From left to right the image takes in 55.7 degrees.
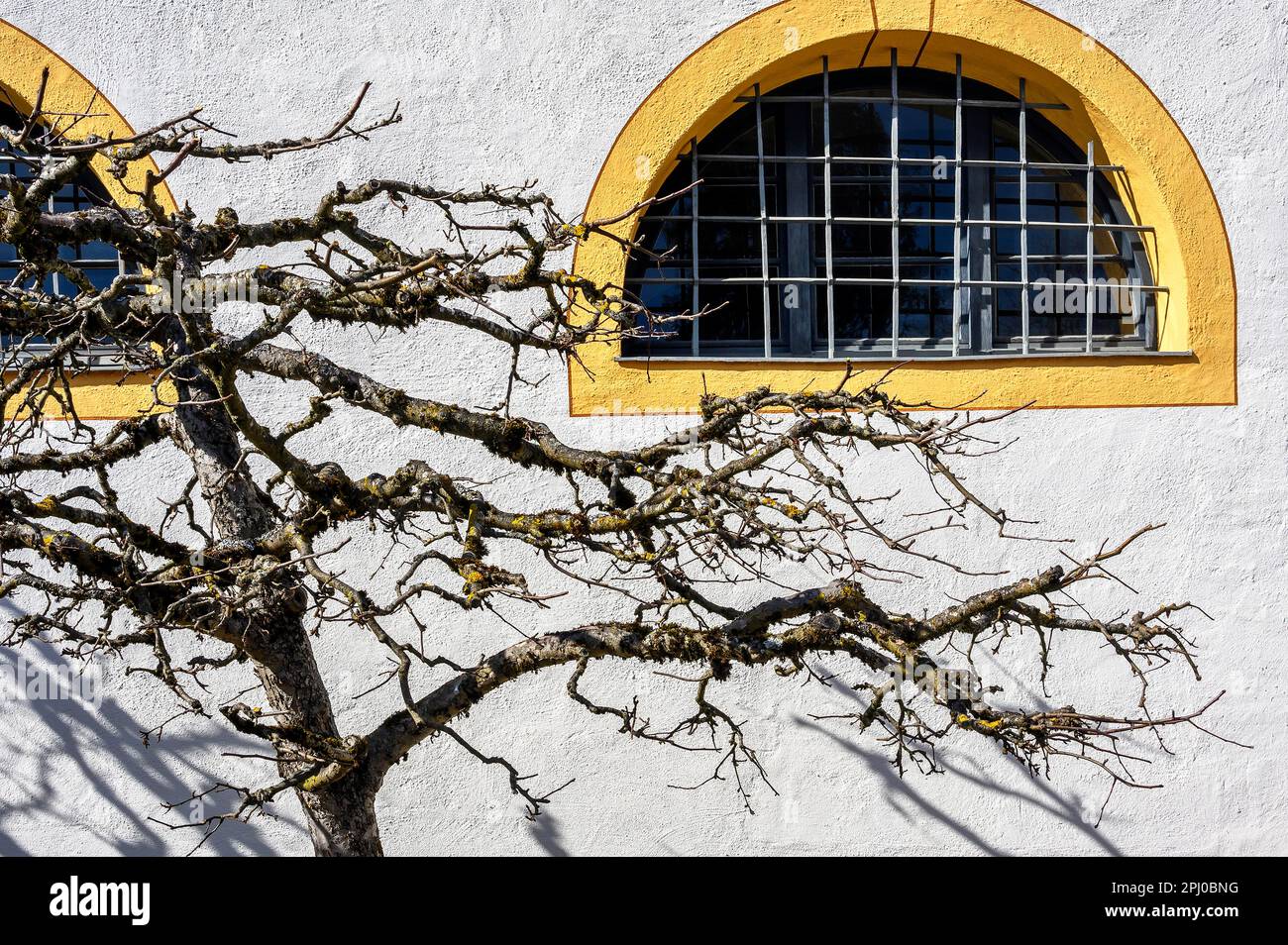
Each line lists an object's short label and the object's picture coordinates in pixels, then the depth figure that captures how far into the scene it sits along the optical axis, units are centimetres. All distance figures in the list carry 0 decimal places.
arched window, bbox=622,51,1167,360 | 561
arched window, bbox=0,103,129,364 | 545
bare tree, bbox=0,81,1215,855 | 310
